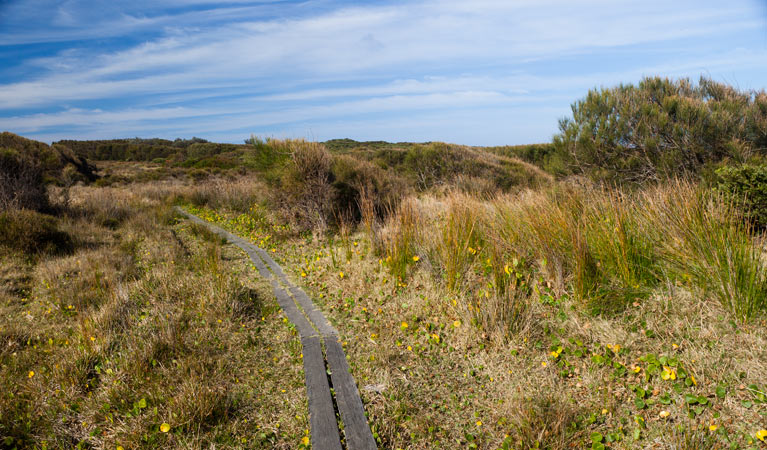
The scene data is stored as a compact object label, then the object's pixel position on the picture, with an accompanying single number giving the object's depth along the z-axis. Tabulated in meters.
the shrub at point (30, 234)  6.64
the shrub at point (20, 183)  8.62
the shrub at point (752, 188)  4.65
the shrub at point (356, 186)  8.70
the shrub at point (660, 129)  8.10
